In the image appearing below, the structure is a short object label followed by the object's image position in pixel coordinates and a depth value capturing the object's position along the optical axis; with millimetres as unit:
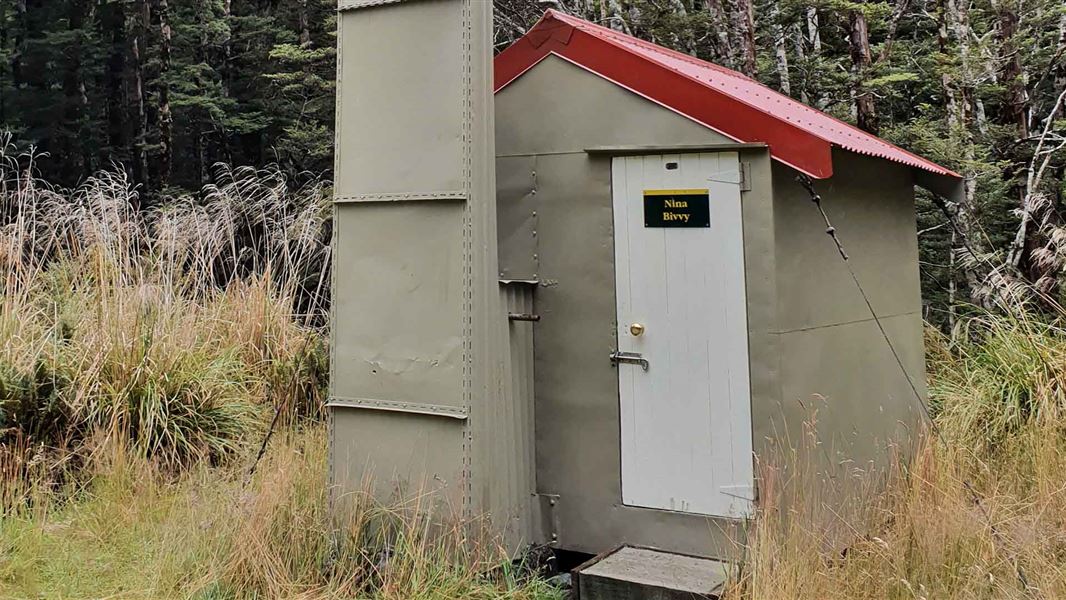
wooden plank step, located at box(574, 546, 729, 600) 3619
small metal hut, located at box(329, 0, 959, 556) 3924
